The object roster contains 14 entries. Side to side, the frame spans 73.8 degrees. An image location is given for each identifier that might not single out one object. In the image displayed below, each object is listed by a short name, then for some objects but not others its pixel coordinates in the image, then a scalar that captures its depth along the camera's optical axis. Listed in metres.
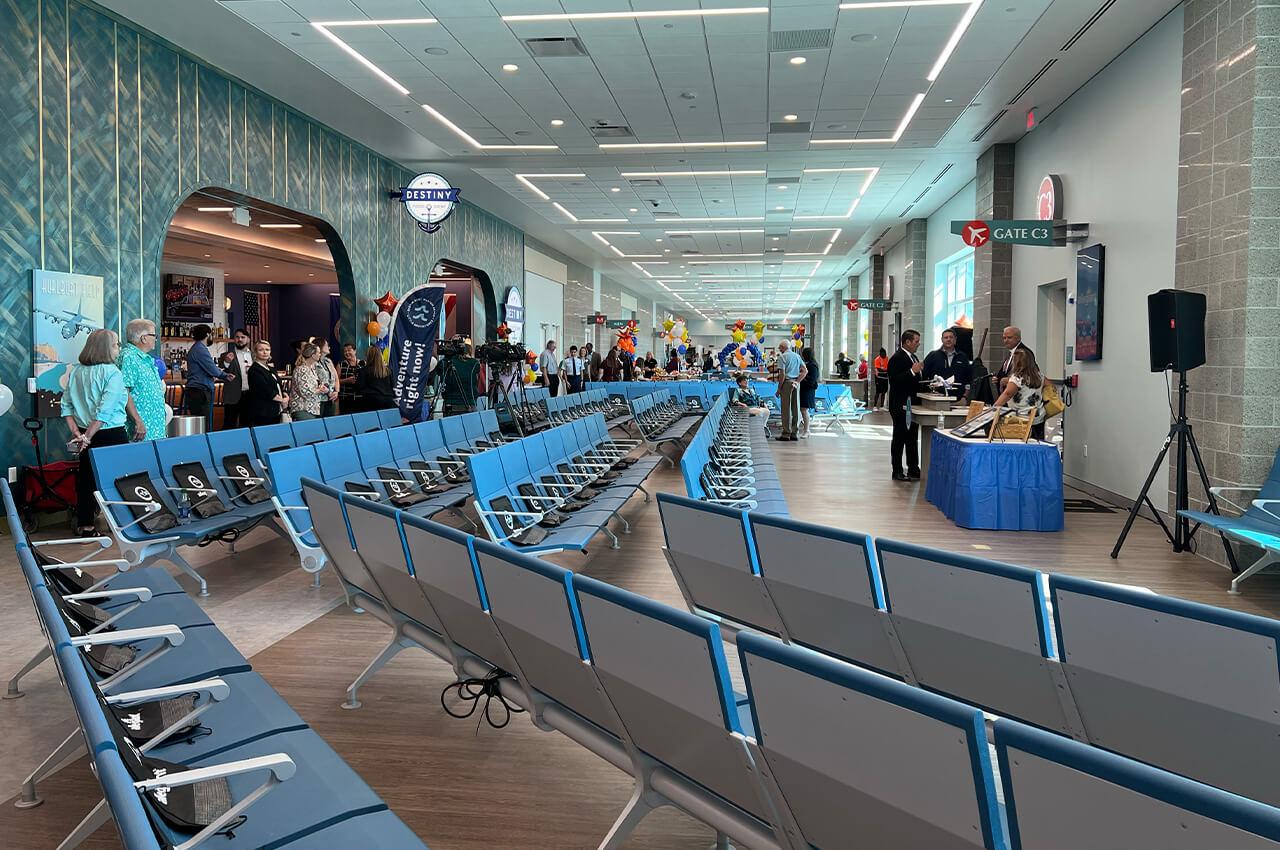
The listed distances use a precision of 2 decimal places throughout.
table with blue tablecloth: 7.13
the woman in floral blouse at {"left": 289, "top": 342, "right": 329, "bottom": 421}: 8.89
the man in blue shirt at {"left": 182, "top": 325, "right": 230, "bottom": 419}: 8.84
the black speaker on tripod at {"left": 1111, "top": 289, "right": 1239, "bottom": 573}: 6.06
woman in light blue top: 6.22
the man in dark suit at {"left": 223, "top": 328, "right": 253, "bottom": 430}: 9.14
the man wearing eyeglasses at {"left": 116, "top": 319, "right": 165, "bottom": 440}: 6.71
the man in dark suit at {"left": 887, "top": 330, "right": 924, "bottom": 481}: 9.68
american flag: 23.16
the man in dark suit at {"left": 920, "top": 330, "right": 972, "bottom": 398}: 10.74
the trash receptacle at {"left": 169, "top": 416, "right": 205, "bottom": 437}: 8.55
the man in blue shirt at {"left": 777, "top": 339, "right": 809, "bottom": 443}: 14.02
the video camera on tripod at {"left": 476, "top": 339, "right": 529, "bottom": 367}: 11.83
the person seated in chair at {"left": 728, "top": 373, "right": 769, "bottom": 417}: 17.54
